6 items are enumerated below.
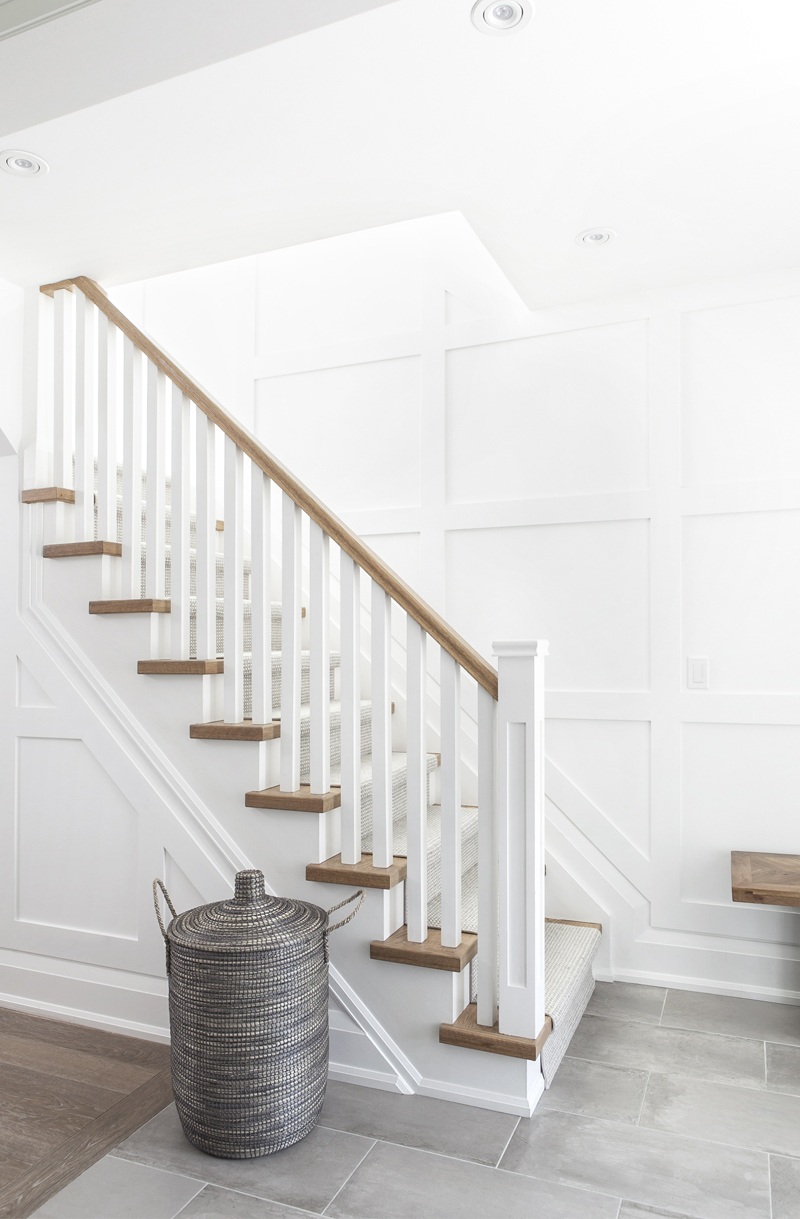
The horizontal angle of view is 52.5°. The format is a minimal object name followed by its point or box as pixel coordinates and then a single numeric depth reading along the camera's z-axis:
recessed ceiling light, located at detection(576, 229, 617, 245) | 2.61
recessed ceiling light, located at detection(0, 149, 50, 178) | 2.23
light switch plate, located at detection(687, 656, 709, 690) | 2.90
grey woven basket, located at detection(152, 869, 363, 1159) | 1.89
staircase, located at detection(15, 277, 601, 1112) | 2.09
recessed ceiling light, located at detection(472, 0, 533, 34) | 1.67
